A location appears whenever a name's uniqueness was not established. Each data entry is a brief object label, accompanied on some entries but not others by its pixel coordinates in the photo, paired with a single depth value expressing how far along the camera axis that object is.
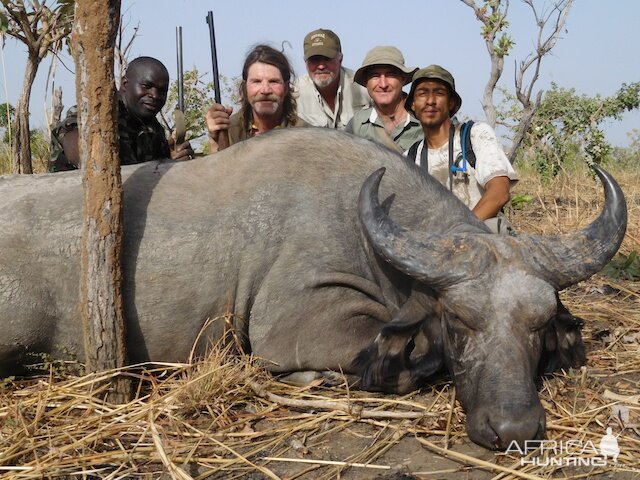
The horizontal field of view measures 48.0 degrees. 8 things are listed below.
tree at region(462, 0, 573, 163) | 9.72
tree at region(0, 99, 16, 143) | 15.08
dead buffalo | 3.58
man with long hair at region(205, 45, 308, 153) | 6.04
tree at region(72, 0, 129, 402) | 3.44
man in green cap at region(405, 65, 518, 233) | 5.42
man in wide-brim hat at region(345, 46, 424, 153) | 6.73
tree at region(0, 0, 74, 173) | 7.80
